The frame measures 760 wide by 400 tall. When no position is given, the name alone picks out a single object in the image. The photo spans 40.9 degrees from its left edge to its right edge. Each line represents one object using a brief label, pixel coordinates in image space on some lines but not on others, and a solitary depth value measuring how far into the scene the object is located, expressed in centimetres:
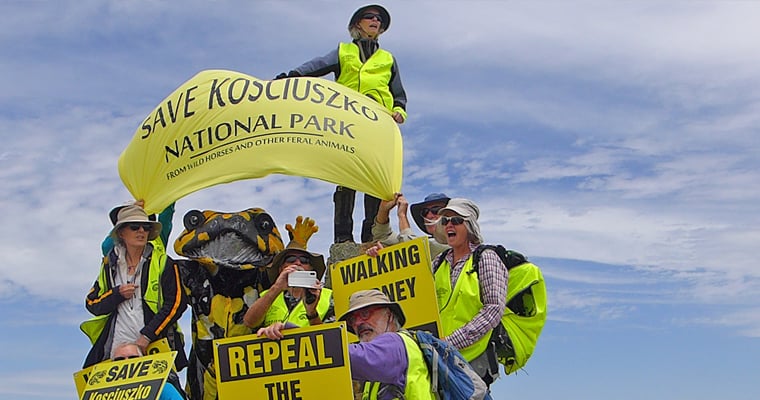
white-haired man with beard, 564
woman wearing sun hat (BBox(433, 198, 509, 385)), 745
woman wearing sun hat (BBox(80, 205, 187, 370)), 807
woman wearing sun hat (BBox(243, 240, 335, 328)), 796
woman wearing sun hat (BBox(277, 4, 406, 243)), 1096
